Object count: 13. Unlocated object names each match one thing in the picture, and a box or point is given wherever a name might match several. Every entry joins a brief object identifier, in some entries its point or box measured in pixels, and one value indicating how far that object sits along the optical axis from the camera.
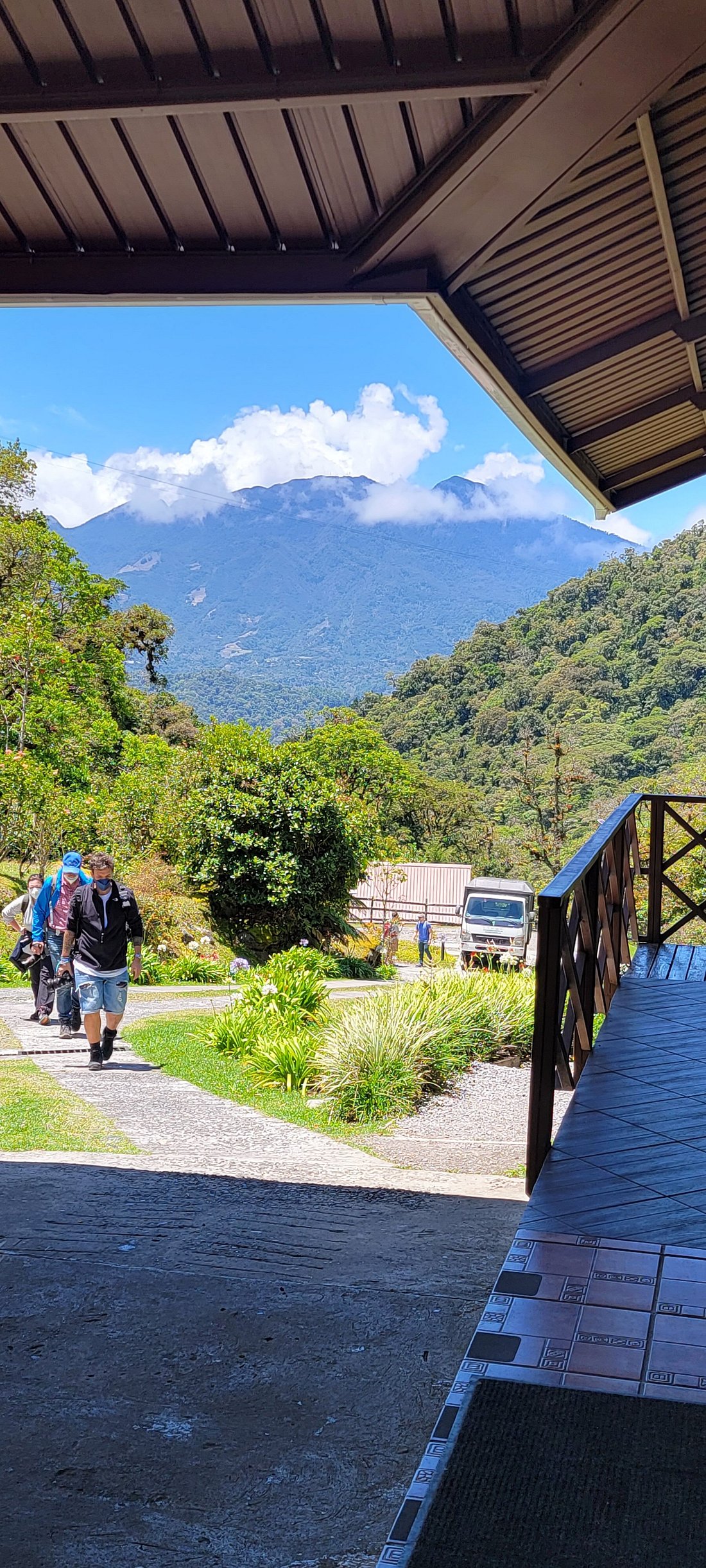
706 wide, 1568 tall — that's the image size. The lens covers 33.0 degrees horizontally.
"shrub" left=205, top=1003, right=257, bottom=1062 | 9.29
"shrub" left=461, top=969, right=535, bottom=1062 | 8.77
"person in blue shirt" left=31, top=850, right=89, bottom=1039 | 8.43
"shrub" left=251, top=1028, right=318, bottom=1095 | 8.30
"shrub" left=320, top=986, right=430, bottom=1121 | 7.51
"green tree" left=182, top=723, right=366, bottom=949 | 17.30
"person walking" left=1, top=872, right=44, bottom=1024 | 9.93
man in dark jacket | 7.43
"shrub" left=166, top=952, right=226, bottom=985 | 14.94
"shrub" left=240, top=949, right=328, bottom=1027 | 9.69
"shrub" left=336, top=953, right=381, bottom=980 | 17.80
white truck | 22.30
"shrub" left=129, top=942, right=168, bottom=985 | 14.45
